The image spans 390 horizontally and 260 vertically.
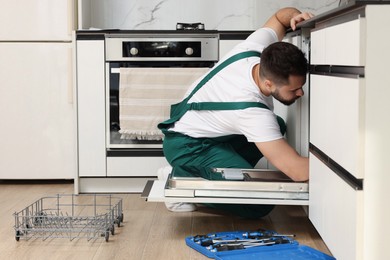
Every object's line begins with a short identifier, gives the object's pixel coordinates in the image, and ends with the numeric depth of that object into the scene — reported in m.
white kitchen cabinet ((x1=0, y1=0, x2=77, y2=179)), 4.11
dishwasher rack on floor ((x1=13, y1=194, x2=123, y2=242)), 2.93
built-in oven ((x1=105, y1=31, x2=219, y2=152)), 3.91
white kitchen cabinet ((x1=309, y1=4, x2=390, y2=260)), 1.89
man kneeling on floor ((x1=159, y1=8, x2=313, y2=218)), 2.85
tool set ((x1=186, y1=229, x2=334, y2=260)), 2.57
